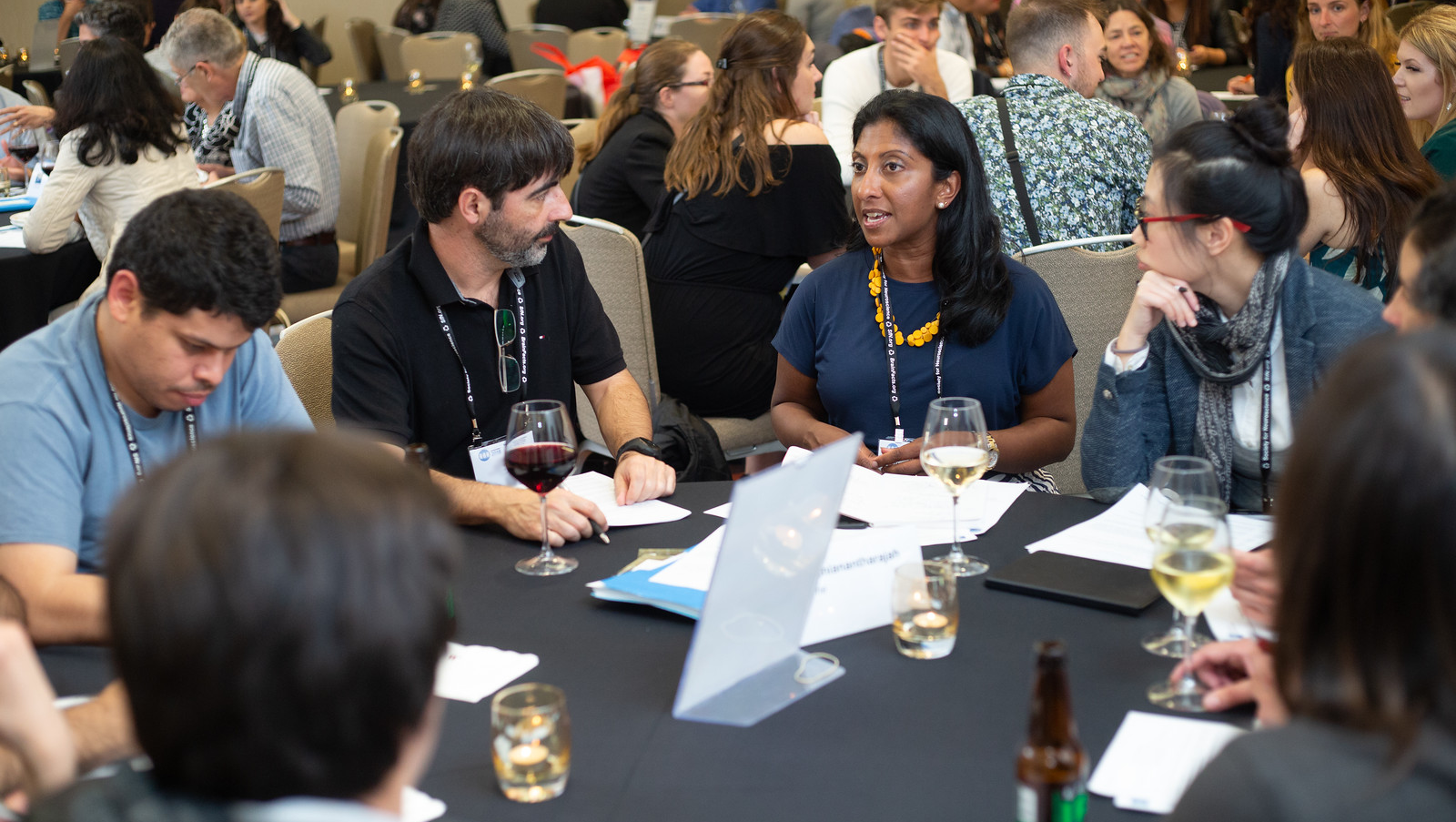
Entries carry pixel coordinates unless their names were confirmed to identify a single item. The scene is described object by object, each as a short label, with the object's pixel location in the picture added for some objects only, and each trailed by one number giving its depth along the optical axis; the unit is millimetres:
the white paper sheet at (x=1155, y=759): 1072
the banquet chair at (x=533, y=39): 9070
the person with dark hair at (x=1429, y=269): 1176
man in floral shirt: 3469
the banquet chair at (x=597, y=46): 8570
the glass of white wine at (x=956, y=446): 1646
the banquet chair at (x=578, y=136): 5000
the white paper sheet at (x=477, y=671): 1317
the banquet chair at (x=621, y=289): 3250
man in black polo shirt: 2186
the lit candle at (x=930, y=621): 1359
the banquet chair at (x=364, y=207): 4379
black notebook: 1470
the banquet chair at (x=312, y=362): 2318
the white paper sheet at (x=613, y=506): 1839
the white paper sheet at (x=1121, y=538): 1615
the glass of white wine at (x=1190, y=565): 1243
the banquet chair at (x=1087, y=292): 2934
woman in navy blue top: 2434
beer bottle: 925
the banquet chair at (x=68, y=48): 6981
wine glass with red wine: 1683
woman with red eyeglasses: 1965
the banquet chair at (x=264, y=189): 3951
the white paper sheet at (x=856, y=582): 1423
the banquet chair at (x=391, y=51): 9422
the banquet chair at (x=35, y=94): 6746
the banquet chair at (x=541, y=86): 6152
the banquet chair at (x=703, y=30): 7555
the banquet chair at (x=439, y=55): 8695
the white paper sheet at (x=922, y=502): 1761
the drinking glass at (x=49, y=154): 4738
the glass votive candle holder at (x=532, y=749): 1108
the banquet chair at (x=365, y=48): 10016
